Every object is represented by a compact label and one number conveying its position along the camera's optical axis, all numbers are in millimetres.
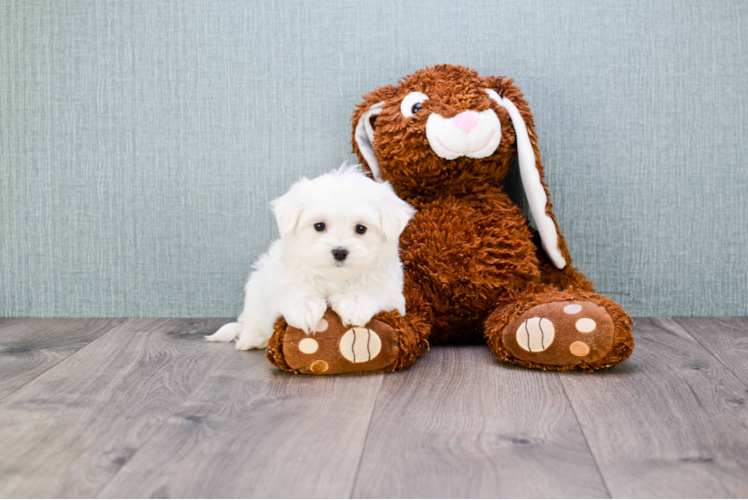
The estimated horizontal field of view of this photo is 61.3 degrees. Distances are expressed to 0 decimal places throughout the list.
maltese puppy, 1341
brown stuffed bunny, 1453
